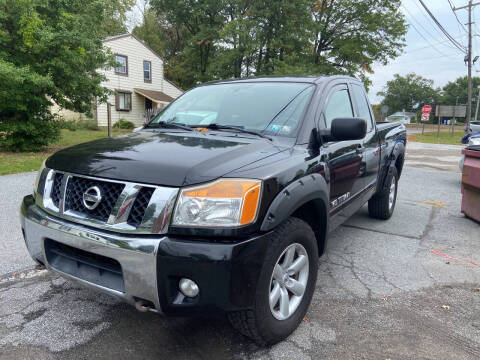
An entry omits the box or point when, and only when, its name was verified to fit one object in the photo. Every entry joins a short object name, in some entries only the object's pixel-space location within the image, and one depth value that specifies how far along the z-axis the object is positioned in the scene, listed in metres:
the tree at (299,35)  22.38
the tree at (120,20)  34.69
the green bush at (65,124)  11.35
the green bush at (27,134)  10.19
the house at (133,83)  23.69
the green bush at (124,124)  22.94
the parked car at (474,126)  22.98
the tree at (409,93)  87.00
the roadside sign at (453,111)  28.46
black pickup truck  1.87
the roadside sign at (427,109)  29.15
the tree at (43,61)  9.25
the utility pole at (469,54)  25.16
